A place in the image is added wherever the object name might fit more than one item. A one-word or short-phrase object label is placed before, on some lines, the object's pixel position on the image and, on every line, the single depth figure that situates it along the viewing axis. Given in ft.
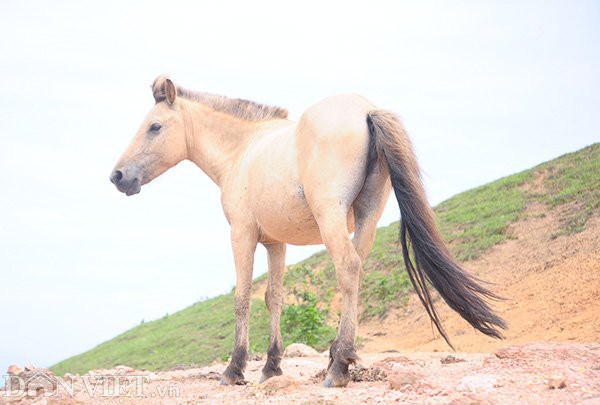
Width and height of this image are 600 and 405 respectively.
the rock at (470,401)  13.24
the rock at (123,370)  31.45
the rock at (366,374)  19.21
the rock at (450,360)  24.86
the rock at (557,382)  14.89
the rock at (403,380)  16.15
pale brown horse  18.39
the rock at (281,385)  17.40
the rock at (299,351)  35.65
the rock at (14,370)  22.36
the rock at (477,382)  15.29
